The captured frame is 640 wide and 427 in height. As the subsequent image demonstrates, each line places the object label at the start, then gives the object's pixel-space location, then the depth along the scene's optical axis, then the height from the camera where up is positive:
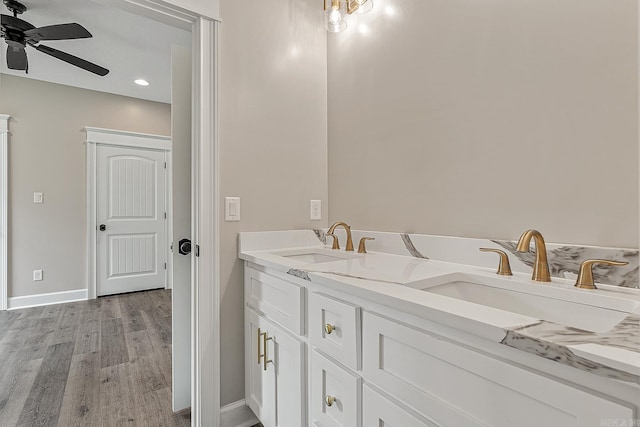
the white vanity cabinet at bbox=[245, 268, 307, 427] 1.16 -0.58
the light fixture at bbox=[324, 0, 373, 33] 1.64 +1.07
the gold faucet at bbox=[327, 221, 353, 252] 1.65 -0.11
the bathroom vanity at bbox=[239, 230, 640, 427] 0.50 -0.29
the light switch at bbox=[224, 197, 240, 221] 1.54 +0.03
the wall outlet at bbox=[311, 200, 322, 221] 1.85 +0.02
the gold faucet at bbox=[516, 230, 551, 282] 0.93 -0.15
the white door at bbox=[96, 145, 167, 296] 3.93 -0.07
